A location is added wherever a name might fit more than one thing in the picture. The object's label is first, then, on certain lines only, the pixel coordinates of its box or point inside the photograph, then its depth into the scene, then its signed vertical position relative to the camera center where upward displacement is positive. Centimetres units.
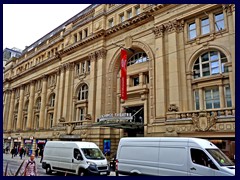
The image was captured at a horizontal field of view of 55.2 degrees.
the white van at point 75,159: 1397 -246
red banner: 2481 +515
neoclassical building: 1984 +515
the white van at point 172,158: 1018 -174
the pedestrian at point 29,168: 991 -206
